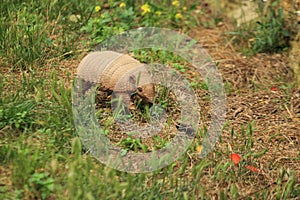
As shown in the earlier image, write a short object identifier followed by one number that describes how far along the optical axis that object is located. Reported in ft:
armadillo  23.97
